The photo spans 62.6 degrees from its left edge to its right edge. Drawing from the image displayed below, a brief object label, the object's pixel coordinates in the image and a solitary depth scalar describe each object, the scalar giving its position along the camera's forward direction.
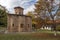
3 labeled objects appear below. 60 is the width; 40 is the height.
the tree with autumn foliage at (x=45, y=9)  11.53
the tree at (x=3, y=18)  21.37
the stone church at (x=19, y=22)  15.47
